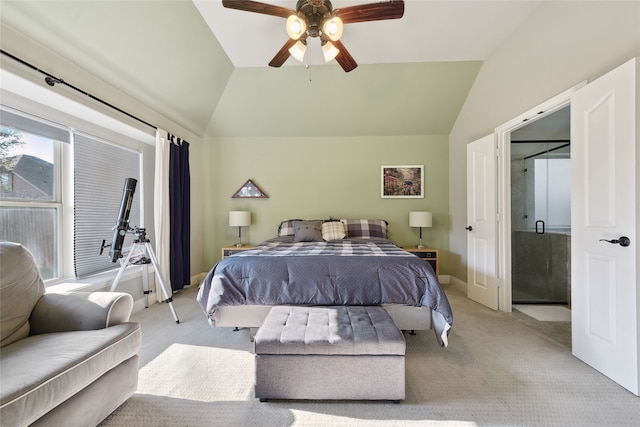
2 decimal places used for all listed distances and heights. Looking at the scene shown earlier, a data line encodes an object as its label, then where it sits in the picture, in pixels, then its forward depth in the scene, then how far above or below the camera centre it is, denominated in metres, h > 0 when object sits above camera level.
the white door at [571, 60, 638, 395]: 1.53 -0.10
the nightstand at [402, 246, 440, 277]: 3.62 -0.61
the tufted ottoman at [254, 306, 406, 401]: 1.39 -0.86
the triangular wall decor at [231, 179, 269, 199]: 4.17 +0.37
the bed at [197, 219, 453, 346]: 1.99 -0.60
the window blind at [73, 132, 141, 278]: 2.47 +0.21
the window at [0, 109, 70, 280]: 1.95 +0.26
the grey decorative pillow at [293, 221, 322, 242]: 3.43 -0.26
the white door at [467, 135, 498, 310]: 2.85 -0.12
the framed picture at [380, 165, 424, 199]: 4.09 +0.51
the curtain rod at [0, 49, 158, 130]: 1.64 +1.04
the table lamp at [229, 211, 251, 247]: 3.90 -0.08
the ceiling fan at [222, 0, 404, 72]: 1.75 +1.45
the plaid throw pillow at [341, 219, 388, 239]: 3.73 -0.24
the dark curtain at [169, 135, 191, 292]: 3.27 +0.02
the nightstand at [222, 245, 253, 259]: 3.71 -0.54
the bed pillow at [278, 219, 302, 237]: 3.78 -0.22
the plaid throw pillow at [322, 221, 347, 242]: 3.55 -0.26
